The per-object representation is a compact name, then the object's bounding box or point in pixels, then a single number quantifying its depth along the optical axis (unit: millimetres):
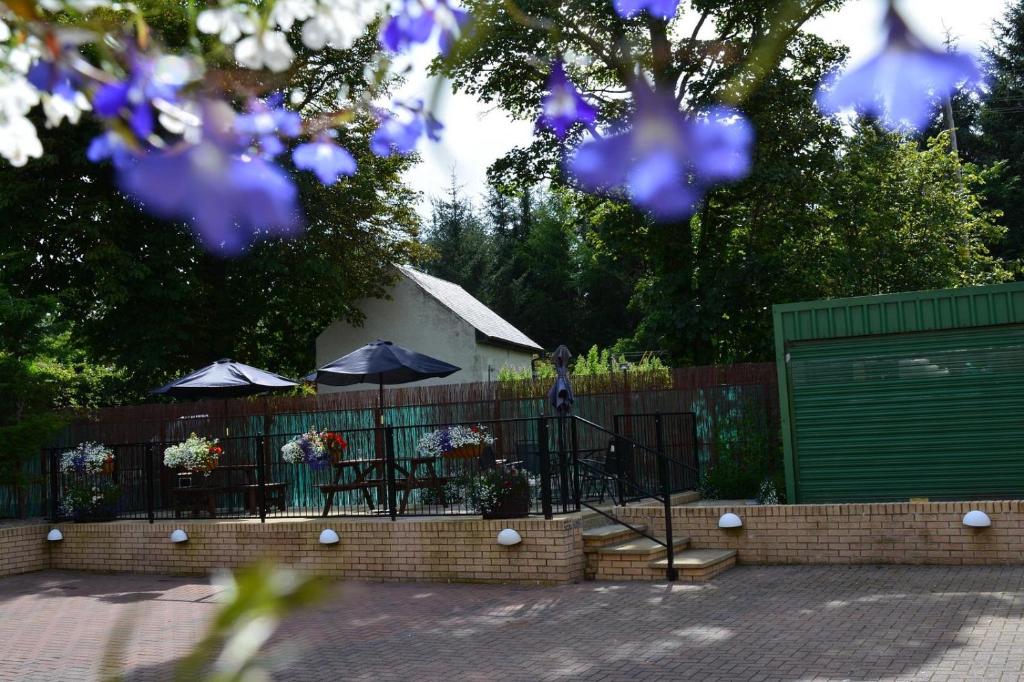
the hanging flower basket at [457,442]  12406
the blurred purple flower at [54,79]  1638
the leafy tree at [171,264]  23172
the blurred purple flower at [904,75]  1153
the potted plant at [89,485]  14633
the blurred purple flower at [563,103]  1950
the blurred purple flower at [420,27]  1775
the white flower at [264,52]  1514
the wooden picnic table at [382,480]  12905
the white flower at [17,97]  1876
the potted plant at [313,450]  13531
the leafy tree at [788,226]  21047
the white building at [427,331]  31578
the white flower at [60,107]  1821
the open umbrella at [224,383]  15094
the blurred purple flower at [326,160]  1746
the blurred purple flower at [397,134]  1809
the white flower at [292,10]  1674
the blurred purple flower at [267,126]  1700
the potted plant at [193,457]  13945
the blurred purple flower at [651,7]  1665
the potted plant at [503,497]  11602
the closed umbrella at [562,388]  14453
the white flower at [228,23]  1617
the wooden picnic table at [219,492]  14031
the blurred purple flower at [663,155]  1386
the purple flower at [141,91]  1543
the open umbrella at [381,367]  14242
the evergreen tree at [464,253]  52312
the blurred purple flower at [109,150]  1723
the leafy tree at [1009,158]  32094
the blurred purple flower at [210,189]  1279
